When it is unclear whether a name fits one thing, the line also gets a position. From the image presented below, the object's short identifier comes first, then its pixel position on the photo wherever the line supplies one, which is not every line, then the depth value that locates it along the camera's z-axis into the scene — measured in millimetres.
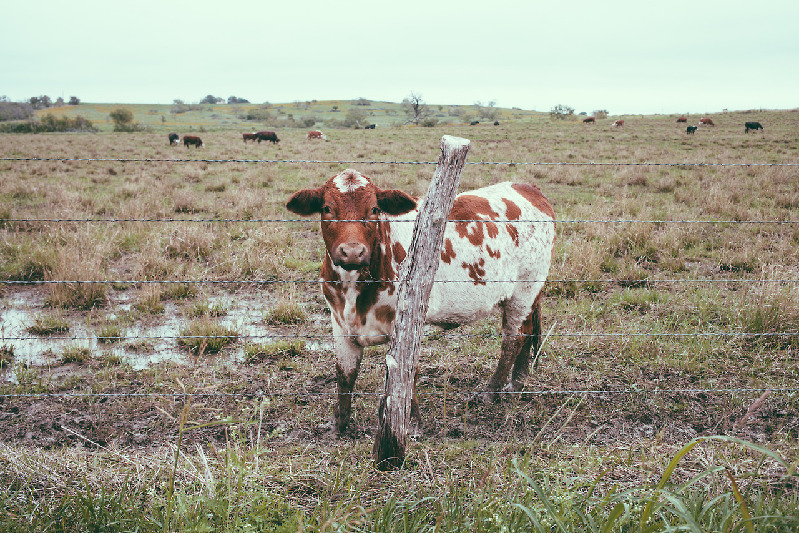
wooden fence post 2715
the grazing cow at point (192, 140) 32781
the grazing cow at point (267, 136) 36438
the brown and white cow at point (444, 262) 3395
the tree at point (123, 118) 50056
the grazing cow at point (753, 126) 35594
